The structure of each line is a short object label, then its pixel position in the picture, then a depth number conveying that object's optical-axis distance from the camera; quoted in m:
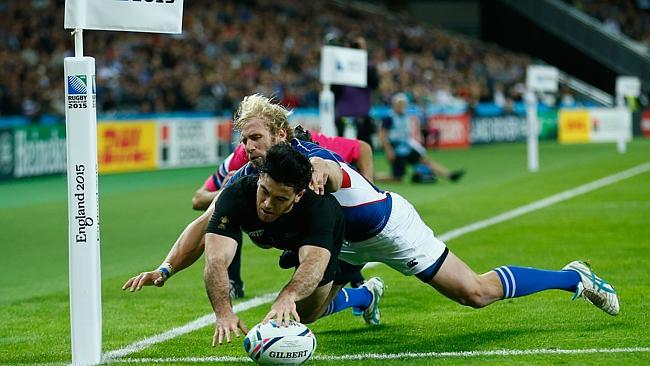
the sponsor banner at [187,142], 27.22
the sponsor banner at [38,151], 23.59
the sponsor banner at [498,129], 39.00
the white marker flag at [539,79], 25.81
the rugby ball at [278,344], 6.61
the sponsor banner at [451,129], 36.94
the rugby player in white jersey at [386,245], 7.42
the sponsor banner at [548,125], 40.97
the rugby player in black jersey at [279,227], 6.54
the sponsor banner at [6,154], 23.06
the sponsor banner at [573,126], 39.59
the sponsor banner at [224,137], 28.78
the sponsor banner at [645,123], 42.91
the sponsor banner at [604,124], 36.53
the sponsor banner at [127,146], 25.19
